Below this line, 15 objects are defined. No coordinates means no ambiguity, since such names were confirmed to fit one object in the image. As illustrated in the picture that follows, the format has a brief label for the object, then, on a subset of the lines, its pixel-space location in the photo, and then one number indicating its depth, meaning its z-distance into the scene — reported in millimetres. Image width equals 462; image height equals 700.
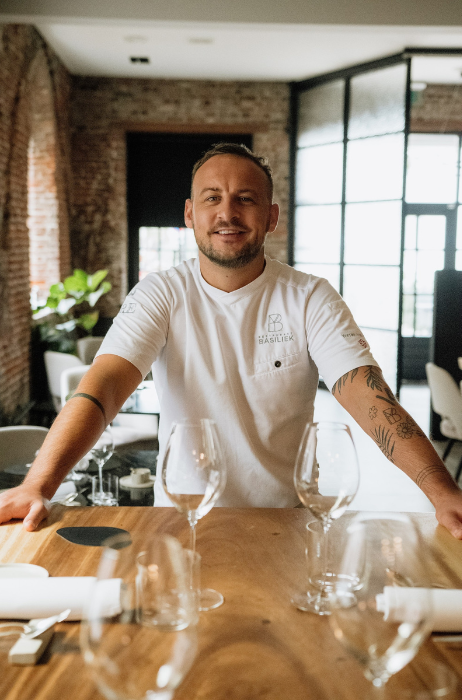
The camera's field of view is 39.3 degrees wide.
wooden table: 691
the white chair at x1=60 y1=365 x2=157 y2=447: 3715
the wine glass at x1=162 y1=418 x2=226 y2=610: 876
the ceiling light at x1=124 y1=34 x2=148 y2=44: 5822
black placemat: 1063
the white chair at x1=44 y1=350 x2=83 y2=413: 4812
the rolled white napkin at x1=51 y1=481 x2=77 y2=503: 1851
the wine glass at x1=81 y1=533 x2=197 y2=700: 497
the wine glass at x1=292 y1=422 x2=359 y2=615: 886
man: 1615
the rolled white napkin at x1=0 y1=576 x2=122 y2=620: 813
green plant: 5582
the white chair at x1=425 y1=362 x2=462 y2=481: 3812
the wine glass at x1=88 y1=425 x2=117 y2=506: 2102
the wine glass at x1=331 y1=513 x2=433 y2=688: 550
